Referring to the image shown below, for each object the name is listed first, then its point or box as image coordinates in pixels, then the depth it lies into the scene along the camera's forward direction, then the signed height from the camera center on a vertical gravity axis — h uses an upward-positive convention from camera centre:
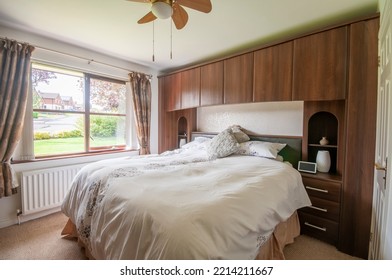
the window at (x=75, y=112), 2.72 +0.29
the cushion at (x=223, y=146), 2.59 -0.20
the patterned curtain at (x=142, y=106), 3.60 +0.48
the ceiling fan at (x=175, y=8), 1.38 +0.99
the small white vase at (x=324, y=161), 2.28 -0.35
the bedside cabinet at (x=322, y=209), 2.01 -0.84
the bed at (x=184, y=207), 0.92 -0.47
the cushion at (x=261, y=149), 2.41 -0.23
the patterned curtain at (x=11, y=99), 2.21 +0.36
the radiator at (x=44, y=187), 2.43 -0.78
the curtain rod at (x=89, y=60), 2.54 +1.11
